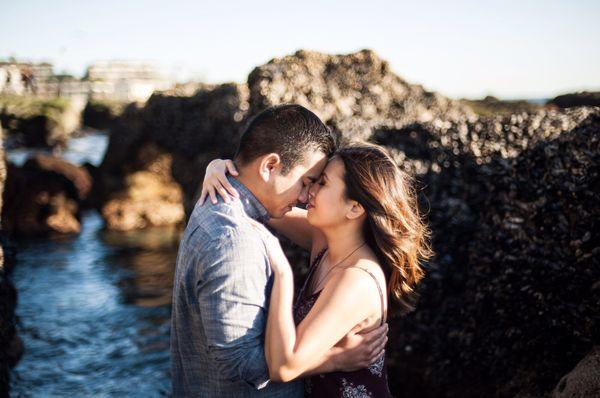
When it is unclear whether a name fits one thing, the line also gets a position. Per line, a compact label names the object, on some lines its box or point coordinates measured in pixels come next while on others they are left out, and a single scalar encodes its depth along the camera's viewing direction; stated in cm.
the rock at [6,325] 478
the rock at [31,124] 3700
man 237
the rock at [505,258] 384
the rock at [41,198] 1306
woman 252
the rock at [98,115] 5162
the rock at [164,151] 827
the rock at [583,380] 315
